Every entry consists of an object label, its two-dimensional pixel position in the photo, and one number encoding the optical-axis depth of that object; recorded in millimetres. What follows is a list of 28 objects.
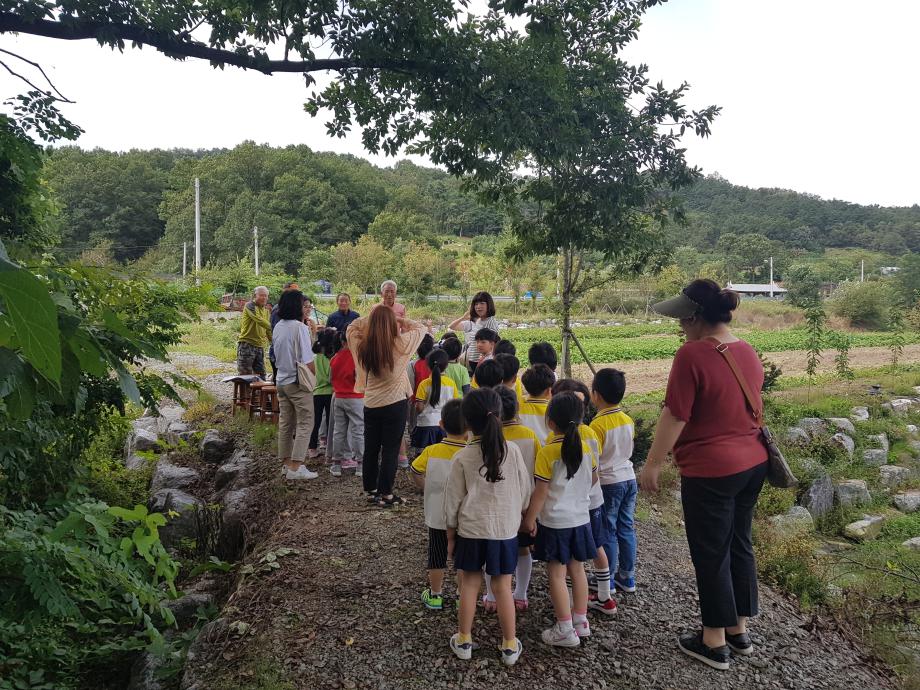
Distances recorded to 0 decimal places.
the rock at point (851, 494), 9544
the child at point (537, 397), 3980
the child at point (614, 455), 3873
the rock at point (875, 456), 11055
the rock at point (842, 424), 11773
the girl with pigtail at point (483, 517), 3227
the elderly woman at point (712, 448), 3123
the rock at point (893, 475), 10570
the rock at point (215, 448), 8246
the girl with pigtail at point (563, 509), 3330
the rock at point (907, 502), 9785
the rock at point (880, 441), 11555
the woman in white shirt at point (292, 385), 5824
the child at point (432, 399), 5227
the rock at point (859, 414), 12572
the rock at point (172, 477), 7367
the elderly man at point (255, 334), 8211
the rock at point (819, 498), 9156
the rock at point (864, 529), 8719
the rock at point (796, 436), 10836
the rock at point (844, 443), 10953
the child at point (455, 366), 5652
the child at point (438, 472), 3588
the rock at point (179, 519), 6105
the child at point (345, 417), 6090
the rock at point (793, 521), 7887
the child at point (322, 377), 6410
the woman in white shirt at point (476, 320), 6734
